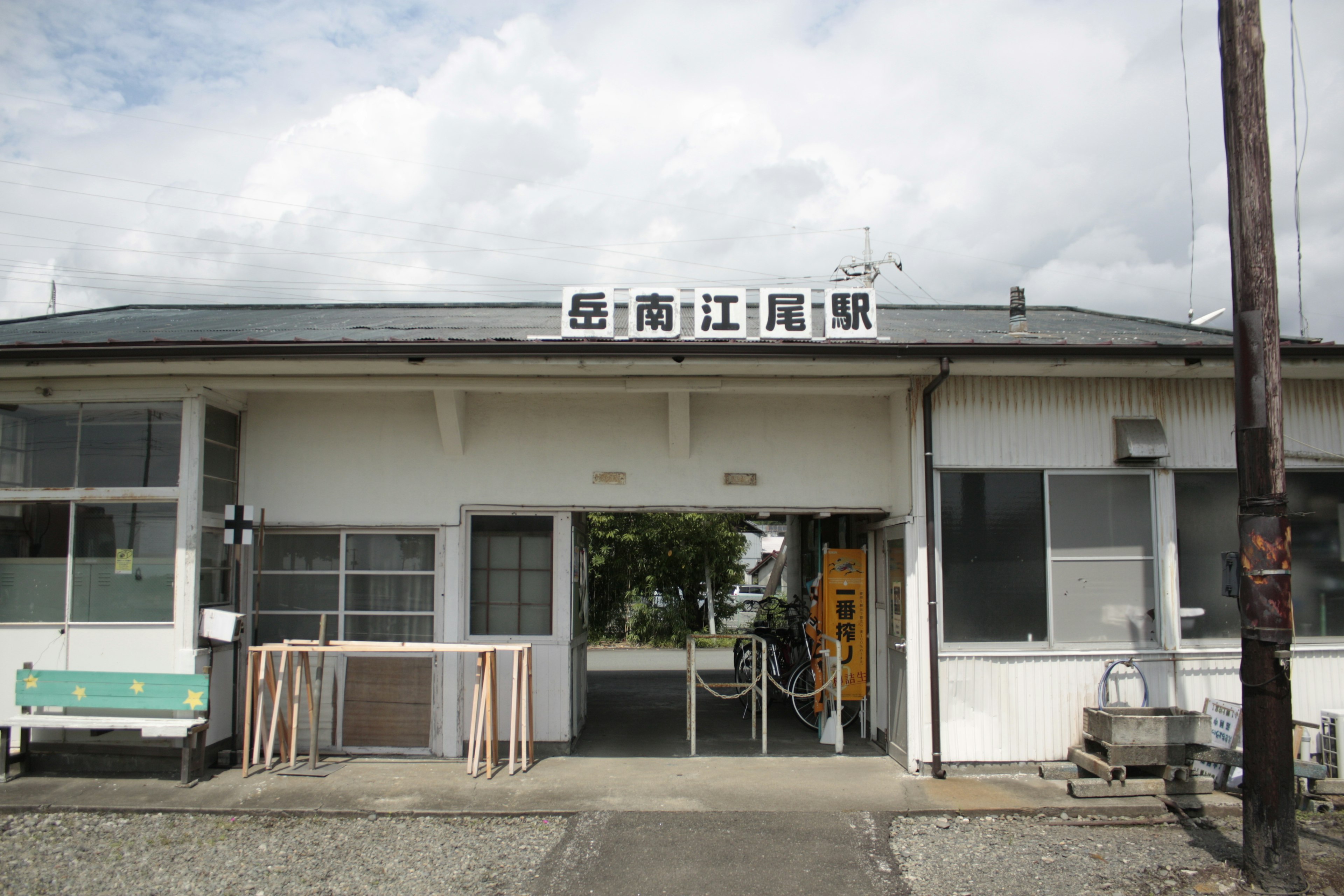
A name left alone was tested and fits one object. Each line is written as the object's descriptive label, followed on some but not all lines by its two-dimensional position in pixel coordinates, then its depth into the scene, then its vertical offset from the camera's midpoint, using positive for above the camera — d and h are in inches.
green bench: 271.1 -53.2
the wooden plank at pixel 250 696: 284.5 -56.8
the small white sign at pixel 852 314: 291.7 +73.8
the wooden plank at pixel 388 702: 310.3 -62.3
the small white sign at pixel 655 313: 291.1 +74.1
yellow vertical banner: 362.9 -32.8
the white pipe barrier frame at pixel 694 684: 321.1 -59.4
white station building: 282.5 +14.2
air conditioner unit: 265.6 -65.0
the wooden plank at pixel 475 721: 284.8 -63.9
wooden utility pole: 195.9 +11.4
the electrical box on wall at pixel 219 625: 275.6 -30.7
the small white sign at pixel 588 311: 301.0 +77.0
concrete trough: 262.1 -60.5
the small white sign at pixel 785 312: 298.7 +76.2
